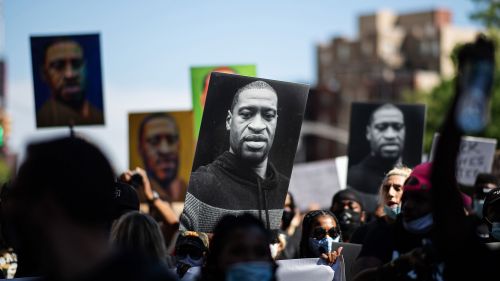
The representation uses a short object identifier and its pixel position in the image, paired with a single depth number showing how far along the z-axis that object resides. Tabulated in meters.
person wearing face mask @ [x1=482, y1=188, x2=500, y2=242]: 5.71
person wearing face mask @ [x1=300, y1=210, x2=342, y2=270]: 6.39
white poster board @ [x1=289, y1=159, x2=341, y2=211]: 14.04
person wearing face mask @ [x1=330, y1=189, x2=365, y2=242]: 7.95
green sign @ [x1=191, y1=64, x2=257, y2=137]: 10.65
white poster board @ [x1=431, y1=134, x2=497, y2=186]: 11.51
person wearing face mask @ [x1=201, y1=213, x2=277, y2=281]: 3.75
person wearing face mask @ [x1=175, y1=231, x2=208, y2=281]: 5.70
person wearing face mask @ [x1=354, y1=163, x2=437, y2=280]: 4.20
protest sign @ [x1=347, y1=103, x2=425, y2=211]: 9.18
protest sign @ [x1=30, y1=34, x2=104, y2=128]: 9.70
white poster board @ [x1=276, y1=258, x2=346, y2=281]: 5.91
